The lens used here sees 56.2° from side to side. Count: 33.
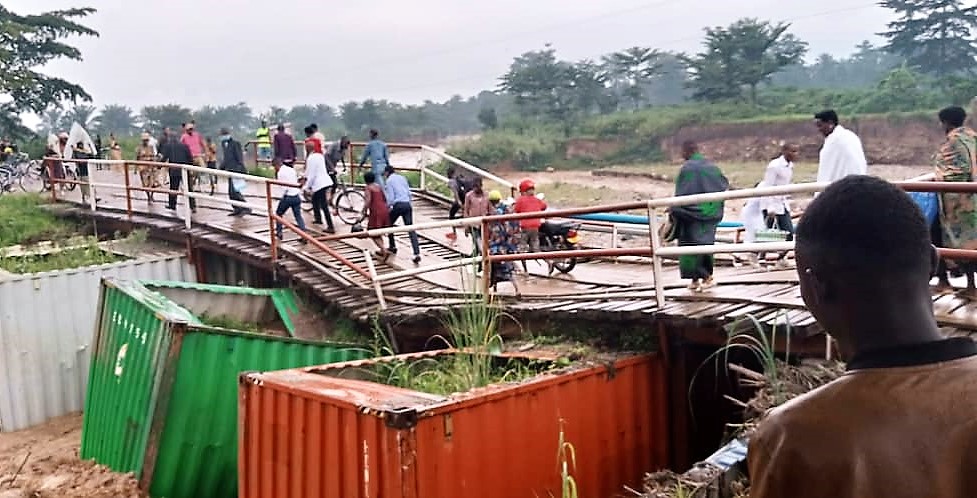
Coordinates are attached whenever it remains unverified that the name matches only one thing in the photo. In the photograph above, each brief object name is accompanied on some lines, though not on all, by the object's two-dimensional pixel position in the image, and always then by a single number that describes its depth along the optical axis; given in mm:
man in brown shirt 1473
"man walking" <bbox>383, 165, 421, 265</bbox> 11180
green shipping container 7598
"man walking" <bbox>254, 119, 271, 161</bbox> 19952
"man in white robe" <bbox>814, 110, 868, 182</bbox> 6746
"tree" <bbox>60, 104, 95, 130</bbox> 49969
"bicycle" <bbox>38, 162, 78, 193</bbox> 16156
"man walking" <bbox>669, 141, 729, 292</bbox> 6836
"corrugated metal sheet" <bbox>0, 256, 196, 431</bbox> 10180
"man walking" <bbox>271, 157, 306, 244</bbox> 11867
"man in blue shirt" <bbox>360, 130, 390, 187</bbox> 12889
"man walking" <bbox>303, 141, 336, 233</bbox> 11992
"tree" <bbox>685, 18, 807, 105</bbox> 45812
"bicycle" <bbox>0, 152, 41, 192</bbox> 19703
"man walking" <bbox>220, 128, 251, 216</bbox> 15289
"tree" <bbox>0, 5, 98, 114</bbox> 30250
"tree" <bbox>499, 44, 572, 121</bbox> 54094
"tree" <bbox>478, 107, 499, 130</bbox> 51472
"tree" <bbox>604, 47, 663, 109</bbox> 59125
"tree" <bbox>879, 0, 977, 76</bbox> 42206
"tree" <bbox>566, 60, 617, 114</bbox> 54562
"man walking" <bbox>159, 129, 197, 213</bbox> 13609
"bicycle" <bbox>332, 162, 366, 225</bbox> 13445
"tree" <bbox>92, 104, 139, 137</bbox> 71388
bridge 6074
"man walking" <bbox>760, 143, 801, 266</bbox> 8469
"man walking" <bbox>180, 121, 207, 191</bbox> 15266
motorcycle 9914
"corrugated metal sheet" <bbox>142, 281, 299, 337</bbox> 10016
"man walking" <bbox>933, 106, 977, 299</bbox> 5569
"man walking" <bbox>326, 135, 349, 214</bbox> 16083
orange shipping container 5219
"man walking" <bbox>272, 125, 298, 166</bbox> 14555
